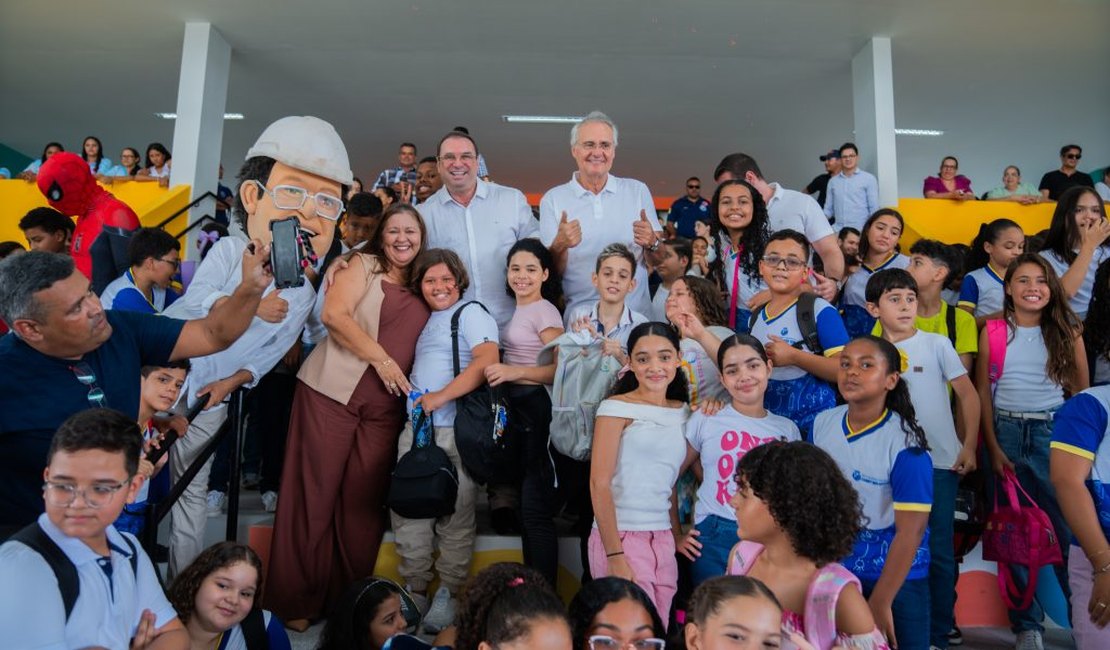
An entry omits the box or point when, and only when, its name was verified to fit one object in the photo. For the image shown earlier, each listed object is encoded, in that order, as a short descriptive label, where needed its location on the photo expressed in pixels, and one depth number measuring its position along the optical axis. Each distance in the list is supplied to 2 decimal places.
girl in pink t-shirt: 3.27
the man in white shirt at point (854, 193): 7.99
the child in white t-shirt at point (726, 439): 2.81
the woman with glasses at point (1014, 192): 8.62
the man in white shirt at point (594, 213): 3.98
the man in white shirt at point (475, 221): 3.98
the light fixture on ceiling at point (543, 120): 11.16
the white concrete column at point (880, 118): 8.32
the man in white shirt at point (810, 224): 3.98
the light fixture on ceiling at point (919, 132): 11.62
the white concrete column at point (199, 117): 8.12
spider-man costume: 4.49
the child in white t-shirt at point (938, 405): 3.18
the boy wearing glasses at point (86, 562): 1.64
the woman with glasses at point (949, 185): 8.68
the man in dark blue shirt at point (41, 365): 2.03
